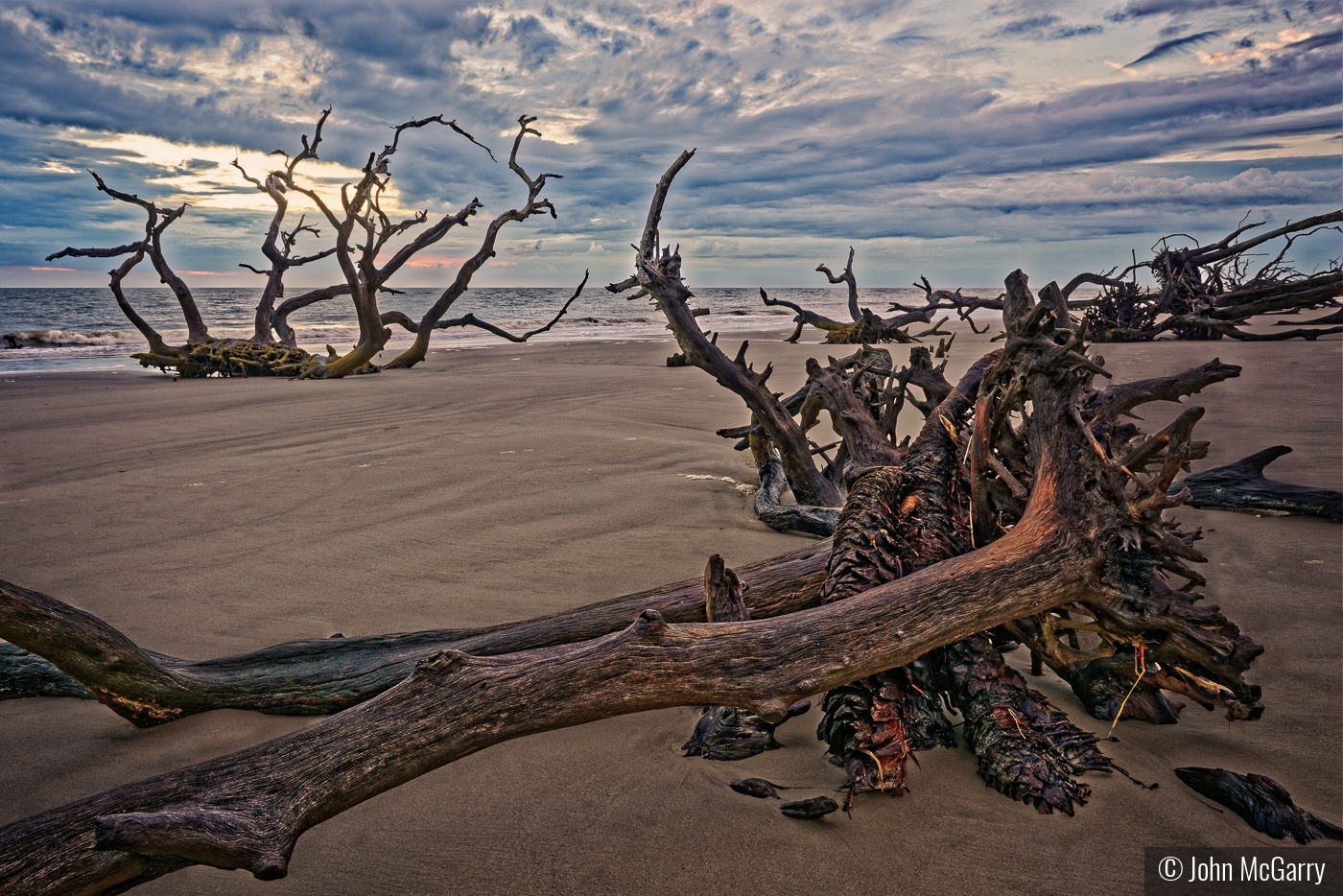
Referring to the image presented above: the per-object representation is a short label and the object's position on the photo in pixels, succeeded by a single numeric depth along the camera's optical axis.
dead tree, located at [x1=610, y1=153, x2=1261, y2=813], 1.91
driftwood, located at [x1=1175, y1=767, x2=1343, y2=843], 1.82
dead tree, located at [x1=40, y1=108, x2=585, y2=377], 14.14
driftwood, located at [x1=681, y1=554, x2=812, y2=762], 2.06
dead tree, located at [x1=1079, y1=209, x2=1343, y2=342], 10.26
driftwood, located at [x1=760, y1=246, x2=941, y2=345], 17.12
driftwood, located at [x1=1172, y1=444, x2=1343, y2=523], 4.37
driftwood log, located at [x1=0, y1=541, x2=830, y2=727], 2.32
